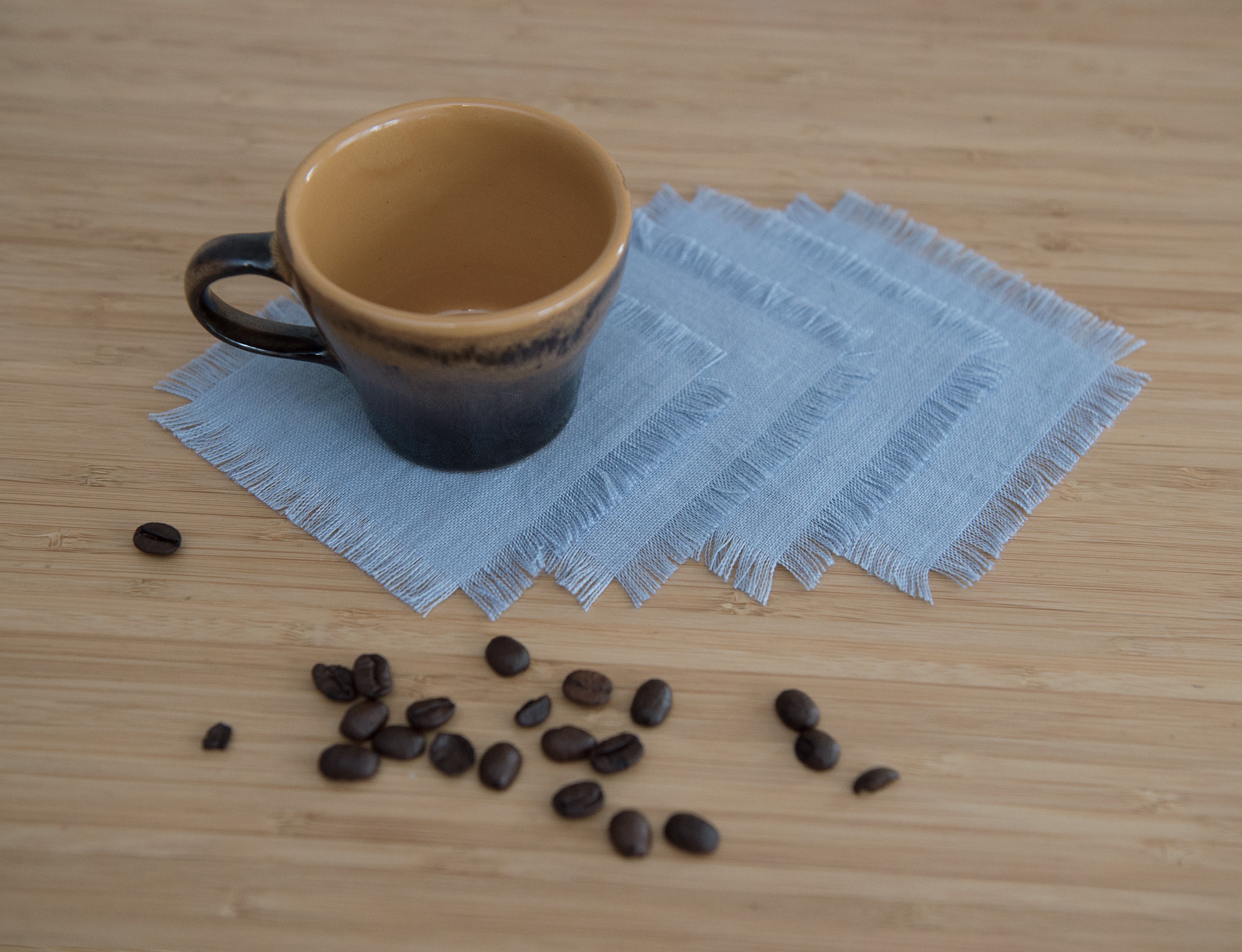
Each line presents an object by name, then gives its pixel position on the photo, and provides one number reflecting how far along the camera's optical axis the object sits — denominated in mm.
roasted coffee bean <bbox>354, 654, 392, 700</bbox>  330
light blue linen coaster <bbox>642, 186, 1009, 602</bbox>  358
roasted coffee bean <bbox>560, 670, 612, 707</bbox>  330
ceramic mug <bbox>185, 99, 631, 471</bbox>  319
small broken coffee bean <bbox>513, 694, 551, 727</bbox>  328
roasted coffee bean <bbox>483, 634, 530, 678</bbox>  333
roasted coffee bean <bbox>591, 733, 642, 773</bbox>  322
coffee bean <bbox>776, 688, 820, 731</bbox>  328
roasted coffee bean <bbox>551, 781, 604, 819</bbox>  316
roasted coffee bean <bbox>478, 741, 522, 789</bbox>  319
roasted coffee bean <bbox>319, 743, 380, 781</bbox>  319
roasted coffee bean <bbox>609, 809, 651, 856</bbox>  312
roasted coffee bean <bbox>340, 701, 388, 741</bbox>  323
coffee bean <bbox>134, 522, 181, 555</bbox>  347
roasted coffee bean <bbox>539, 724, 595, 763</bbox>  323
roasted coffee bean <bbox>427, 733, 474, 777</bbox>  322
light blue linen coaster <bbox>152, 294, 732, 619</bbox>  351
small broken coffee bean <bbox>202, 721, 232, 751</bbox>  323
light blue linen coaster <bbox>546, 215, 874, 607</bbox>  354
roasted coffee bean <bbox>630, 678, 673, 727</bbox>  328
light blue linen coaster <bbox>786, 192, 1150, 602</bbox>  359
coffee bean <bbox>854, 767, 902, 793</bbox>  320
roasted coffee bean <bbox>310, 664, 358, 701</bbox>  329
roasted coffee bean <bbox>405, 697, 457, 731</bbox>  326
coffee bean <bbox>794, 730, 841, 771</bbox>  323
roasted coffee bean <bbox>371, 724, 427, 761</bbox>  322
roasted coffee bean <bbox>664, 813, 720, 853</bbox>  313
